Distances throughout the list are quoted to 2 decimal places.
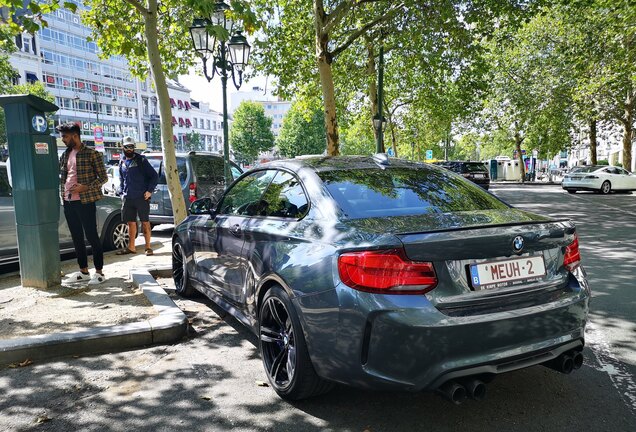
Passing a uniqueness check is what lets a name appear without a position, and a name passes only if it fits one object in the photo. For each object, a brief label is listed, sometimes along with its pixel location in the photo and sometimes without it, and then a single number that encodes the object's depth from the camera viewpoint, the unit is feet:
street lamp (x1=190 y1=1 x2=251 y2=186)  31.50
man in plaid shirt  20.07
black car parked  87.25
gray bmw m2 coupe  8.43
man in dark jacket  27.58
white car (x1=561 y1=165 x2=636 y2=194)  87.35
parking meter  18.71
